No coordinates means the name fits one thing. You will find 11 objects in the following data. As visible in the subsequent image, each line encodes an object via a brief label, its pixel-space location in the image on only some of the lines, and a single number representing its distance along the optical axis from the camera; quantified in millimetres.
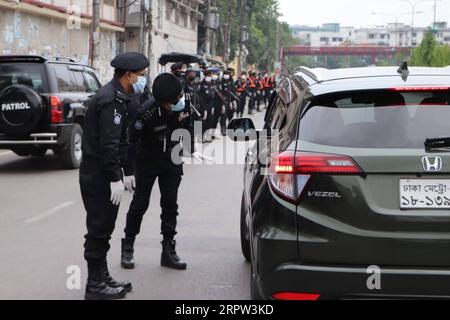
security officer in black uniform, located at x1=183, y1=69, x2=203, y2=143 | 14712
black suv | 11930
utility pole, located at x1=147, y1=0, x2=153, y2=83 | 33962
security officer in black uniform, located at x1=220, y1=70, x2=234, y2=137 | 21314
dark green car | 3771
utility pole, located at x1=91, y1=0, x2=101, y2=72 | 22859
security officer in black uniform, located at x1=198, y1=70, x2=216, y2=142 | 19125
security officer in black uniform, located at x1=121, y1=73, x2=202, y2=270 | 6023
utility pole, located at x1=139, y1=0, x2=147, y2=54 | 31047
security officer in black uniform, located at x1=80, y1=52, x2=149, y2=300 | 5004
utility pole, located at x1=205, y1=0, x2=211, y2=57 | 49069
